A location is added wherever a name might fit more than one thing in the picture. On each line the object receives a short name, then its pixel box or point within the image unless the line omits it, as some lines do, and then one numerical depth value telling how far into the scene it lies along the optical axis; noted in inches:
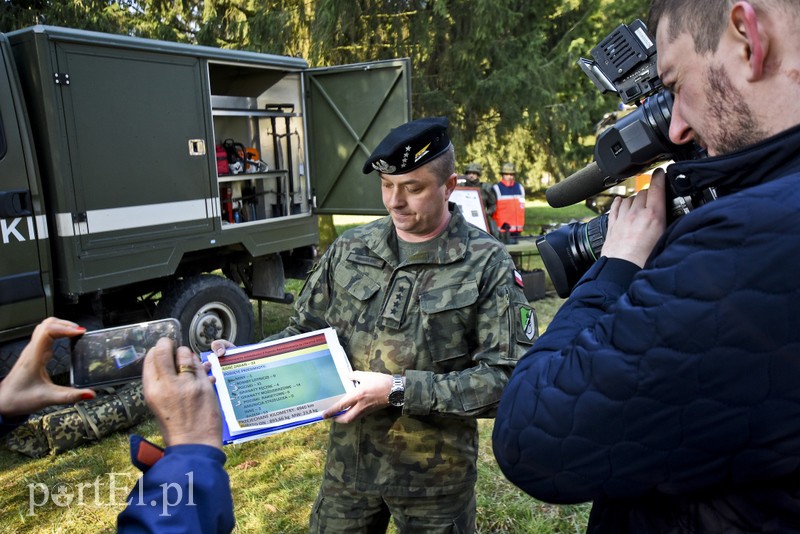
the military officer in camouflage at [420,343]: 77.4
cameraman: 30.2
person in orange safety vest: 390.0
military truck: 154.8
